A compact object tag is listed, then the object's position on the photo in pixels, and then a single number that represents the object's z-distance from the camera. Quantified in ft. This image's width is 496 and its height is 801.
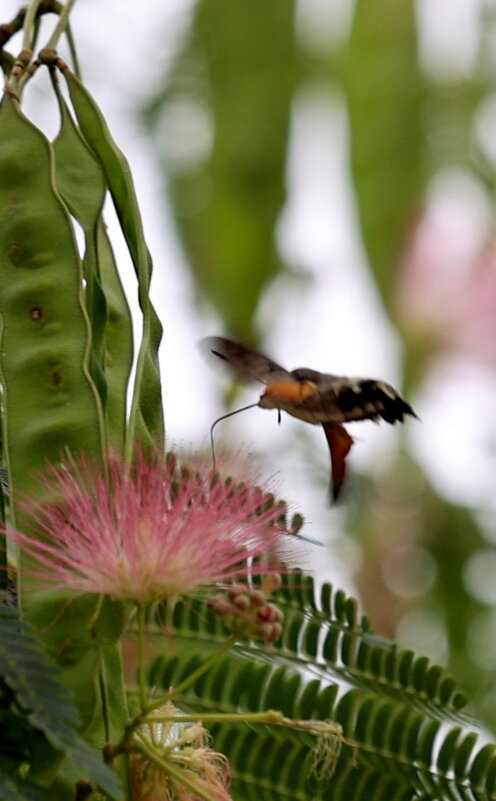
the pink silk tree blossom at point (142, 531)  6.86
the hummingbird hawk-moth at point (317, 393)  7.01
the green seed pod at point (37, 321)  6.94
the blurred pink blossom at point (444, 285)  10.71
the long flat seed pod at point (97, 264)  7.02
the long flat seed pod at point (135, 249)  6.98
